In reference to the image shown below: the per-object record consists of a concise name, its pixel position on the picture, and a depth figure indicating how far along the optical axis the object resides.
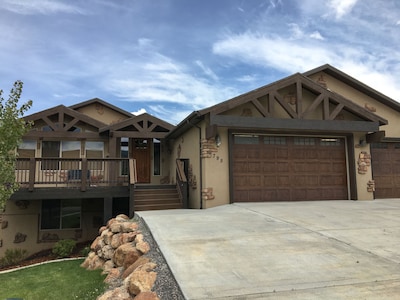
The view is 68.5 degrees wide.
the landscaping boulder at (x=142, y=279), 3.69
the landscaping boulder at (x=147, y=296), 3.40
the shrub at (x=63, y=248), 9.15
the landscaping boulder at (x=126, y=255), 5.13
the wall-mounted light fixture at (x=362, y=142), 11.42
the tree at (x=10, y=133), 4.88
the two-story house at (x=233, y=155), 9.92
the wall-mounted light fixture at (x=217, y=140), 9.91
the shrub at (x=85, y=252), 8.42
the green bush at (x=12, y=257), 10.41
